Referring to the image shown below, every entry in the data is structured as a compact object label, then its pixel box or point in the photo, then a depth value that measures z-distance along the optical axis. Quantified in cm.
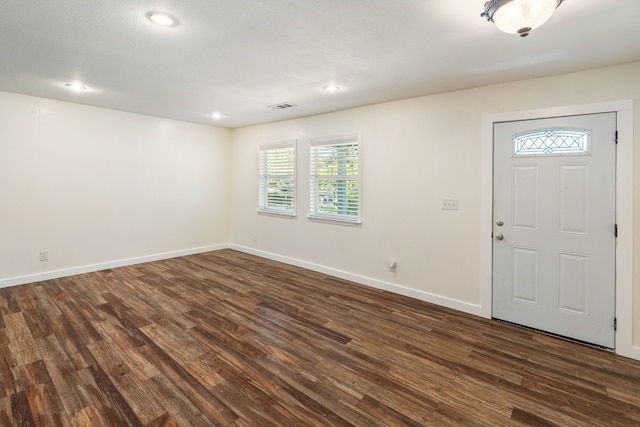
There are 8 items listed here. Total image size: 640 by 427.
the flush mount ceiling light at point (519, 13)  152
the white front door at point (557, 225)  275
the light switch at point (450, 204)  358
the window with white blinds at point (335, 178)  451
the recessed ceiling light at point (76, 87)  358
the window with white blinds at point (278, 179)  543
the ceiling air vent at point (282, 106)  431
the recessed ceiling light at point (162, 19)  204
